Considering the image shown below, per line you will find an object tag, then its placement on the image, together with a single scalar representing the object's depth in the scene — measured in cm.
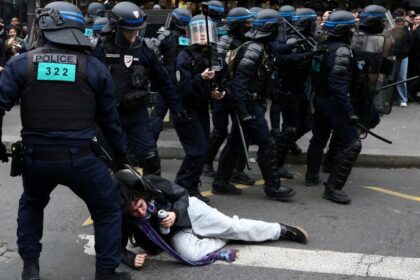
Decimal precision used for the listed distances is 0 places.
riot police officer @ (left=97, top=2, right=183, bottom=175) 471
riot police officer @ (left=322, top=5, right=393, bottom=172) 582
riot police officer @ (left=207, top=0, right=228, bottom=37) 734
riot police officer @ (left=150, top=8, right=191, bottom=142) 688
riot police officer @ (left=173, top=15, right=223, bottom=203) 521
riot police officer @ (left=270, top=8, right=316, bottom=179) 652
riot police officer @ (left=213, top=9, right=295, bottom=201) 537
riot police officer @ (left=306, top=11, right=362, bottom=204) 542
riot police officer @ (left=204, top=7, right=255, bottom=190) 565
